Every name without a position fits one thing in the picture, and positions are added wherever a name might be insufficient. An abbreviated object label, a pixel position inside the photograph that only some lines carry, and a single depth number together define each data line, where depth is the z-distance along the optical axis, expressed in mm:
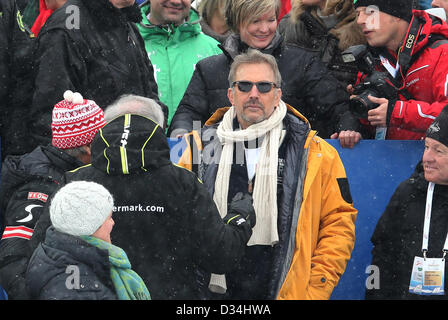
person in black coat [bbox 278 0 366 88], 11414
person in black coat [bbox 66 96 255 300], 7547
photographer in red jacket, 10172
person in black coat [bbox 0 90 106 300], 8617
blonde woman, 11156
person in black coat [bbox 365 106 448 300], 9234
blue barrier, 10898
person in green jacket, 12844
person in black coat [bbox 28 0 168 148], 10516
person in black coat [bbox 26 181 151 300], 6383
